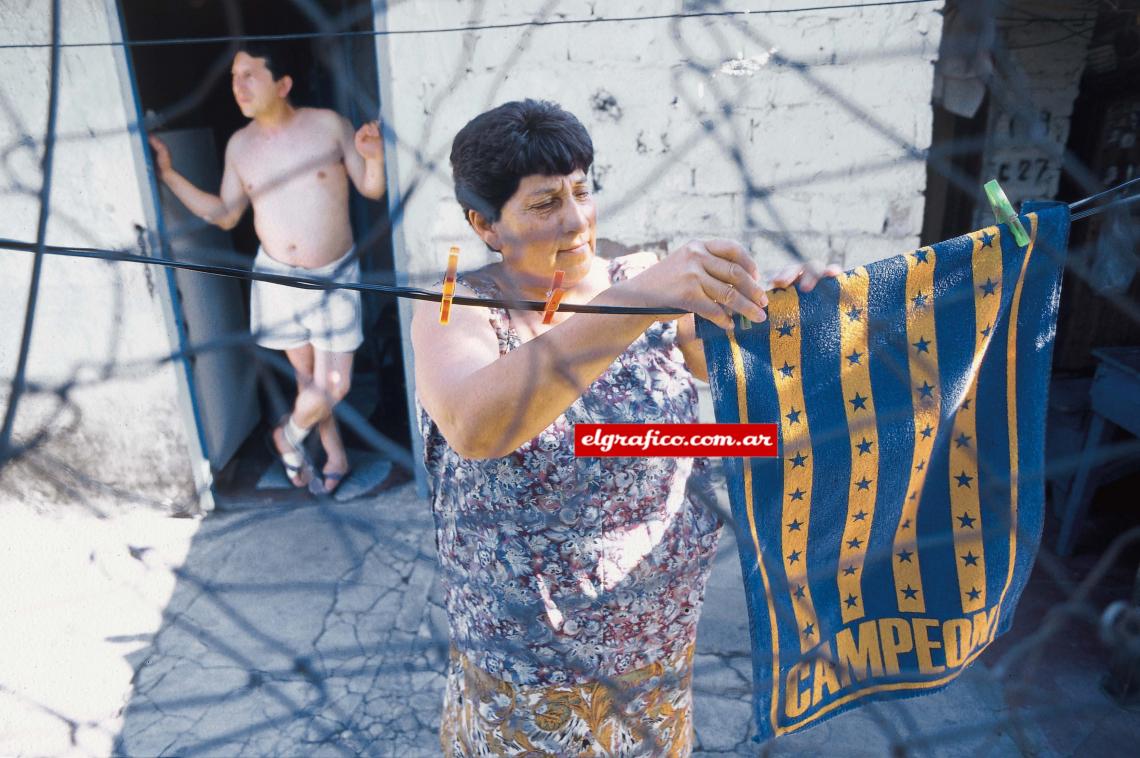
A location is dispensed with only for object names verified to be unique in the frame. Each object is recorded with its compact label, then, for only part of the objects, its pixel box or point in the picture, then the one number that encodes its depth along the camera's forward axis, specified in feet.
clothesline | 2.54
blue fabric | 3.35
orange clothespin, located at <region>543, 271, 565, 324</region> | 2.69
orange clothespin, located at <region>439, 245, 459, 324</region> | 2.72
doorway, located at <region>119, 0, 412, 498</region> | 9.46
